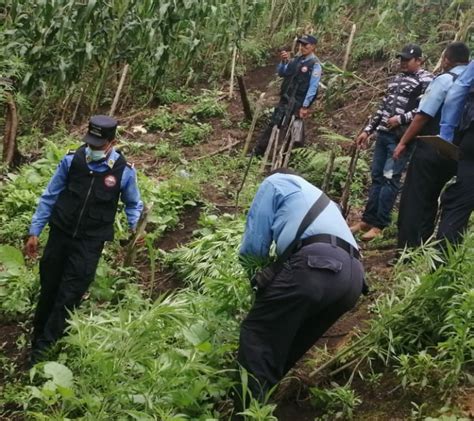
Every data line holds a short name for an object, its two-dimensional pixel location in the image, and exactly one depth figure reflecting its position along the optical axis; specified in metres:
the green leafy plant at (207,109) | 10.23
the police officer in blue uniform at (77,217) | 4.55
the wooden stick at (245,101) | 9.48
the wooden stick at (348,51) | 10.70
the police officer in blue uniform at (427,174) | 5.12
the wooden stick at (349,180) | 6.20
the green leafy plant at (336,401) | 3.77
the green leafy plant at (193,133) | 9.34
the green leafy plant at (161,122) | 9.62
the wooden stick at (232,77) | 10.93
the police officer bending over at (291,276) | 3.48
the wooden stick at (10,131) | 7.18
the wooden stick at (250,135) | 8.22
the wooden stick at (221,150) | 8.80
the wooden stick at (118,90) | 9.52
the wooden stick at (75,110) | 9.64
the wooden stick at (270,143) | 7.93
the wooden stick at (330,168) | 6.10
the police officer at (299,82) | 8.44
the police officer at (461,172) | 4.52
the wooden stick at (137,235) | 5.29
